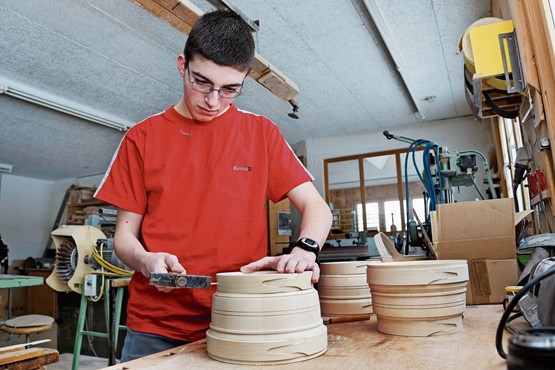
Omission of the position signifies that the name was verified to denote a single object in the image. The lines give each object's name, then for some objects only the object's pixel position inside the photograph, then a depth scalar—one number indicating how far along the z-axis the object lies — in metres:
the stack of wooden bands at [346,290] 1.20
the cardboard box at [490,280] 1.42
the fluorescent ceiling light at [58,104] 4.70
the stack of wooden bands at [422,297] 0.94
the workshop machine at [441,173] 2.89
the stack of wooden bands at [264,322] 0.78
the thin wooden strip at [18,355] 1.85
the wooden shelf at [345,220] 8.02
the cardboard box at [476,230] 1.49
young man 1.17
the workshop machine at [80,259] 3.69
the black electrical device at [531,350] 0.37
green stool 3.33
